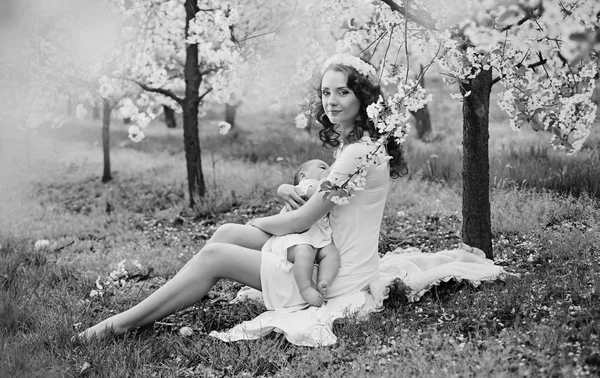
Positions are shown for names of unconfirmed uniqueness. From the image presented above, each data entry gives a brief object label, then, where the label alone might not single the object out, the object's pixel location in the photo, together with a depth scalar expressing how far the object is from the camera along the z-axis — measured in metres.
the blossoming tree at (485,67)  3.12
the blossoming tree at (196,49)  7.42
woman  3.52
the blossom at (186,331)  3.69
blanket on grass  3.37
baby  3.47
